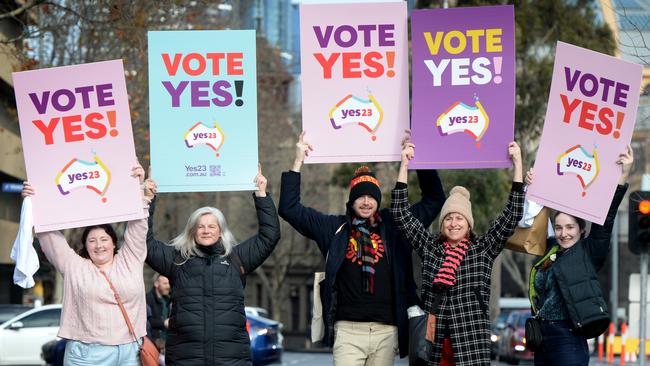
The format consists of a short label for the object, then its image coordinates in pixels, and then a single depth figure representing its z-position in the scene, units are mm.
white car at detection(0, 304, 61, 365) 28375
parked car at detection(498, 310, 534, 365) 32219
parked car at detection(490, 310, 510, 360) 36653
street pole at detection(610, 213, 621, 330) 52062
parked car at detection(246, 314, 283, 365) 27750
